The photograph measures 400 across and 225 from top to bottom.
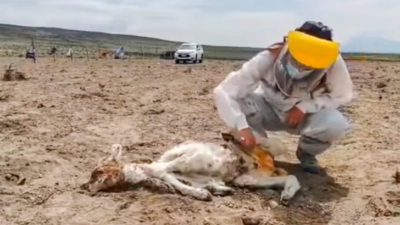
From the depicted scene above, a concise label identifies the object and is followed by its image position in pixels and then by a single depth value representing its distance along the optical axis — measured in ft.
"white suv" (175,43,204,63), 101.45
